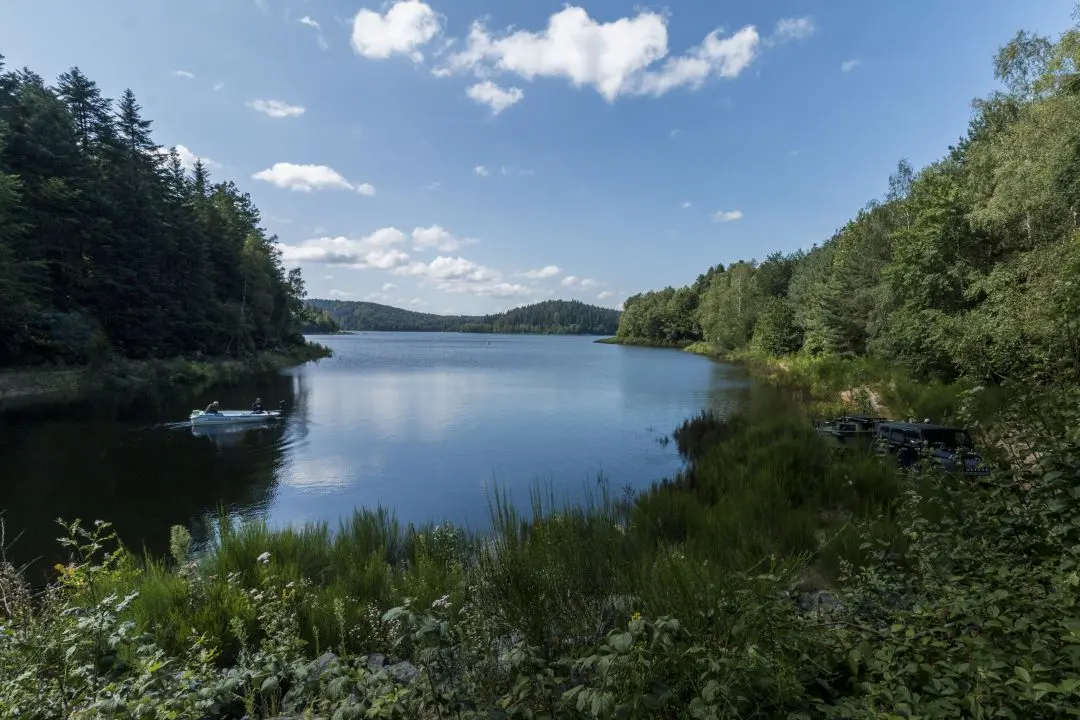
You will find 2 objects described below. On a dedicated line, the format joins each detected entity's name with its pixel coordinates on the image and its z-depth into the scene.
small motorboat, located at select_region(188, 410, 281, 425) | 21.56
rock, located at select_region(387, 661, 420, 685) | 4.11
